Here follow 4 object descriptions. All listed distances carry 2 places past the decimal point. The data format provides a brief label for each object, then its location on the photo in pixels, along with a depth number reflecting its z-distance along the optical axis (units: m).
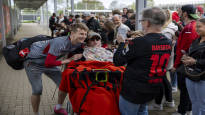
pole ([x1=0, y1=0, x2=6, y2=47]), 9.06
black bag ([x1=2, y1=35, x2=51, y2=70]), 3.40
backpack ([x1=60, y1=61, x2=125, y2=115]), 2.64
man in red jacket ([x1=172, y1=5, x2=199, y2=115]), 3.60
